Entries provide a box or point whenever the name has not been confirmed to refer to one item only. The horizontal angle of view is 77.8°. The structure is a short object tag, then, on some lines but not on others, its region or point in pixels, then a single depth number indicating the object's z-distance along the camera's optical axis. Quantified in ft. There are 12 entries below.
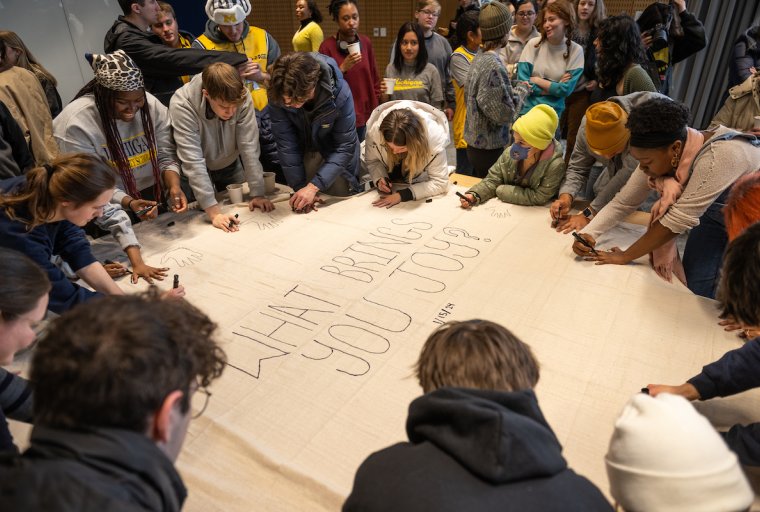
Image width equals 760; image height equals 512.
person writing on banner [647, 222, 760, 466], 3.18
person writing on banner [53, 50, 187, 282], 5.92
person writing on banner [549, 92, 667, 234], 6.13
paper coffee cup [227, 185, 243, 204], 7.78
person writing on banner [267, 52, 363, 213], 6.86
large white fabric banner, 3.57
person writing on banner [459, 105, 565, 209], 6.95
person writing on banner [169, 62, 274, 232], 6.56
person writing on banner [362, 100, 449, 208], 7.30
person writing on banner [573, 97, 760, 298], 5.03
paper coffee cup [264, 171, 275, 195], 8.40
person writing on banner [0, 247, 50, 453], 3.18
